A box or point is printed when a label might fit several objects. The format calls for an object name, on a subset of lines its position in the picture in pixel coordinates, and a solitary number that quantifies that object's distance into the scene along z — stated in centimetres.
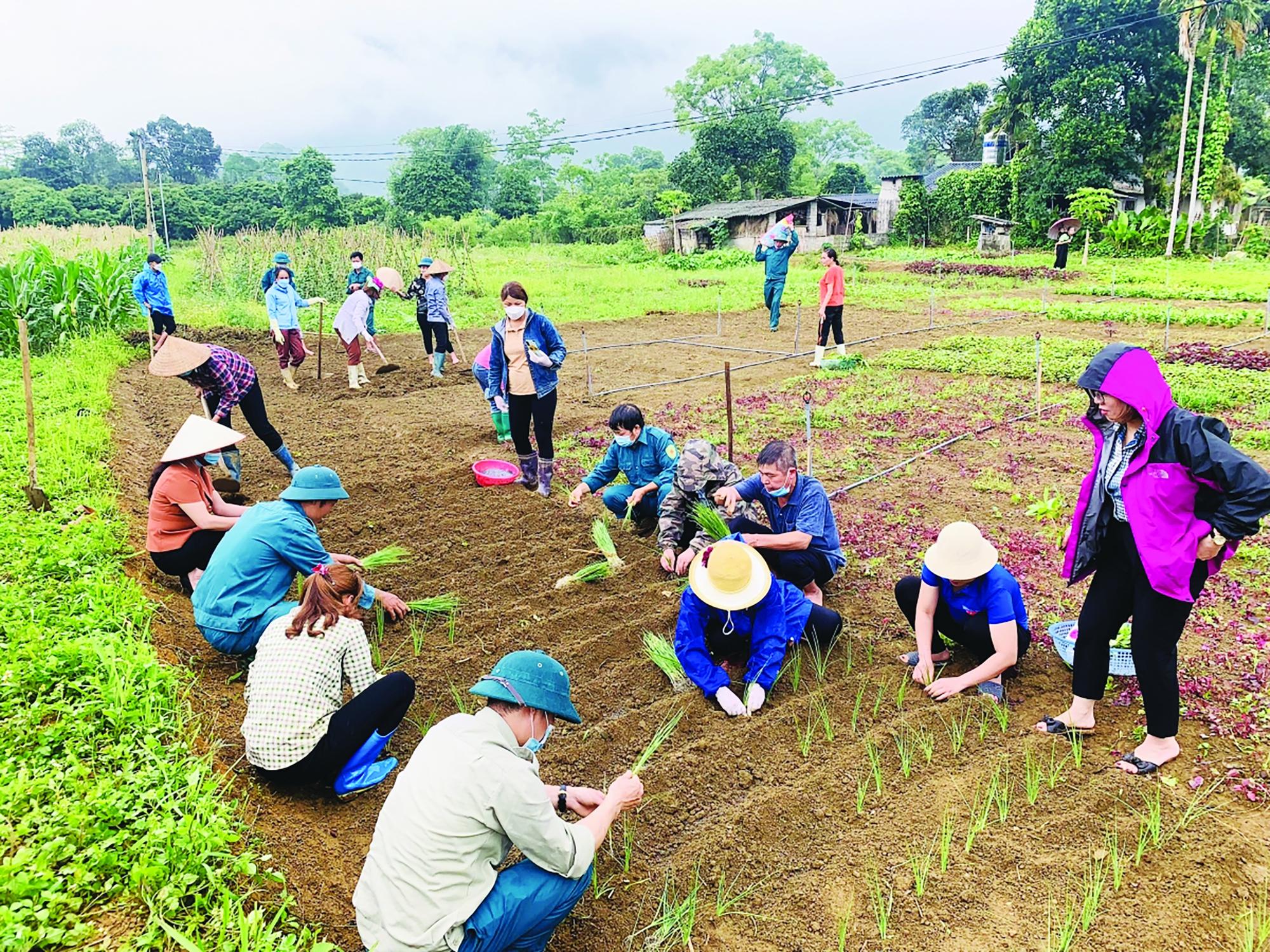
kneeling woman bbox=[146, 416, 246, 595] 443
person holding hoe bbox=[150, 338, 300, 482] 617
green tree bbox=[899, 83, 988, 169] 4997
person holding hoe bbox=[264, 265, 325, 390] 1041
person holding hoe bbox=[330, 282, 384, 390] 1038
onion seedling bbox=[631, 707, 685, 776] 285
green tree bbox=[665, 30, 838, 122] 5431
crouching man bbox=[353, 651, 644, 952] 216
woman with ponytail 298
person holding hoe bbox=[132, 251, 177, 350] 1155
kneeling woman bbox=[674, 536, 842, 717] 363
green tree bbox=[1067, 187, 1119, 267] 2756
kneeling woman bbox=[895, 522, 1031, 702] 352
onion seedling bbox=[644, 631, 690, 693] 390
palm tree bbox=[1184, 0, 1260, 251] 2516
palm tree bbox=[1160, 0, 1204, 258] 2539
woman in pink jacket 278
